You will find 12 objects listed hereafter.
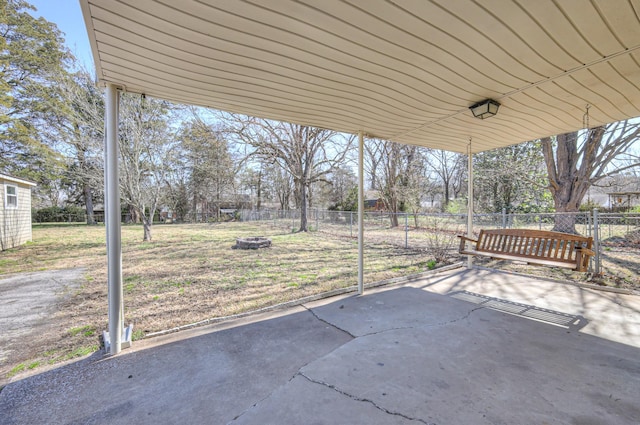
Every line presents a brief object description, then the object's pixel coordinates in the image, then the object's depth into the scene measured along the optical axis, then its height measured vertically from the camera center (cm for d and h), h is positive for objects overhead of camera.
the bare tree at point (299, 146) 1181 +294
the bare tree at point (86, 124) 834 +294
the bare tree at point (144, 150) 855 +209
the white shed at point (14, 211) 831 +6
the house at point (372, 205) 1879 +44
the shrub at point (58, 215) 2006 -18
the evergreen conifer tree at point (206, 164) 1107 +298
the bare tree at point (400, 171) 1342 +198
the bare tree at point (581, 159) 705 +136
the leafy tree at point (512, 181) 960 +121
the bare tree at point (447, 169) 1859 +304
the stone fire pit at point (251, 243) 805 -98
